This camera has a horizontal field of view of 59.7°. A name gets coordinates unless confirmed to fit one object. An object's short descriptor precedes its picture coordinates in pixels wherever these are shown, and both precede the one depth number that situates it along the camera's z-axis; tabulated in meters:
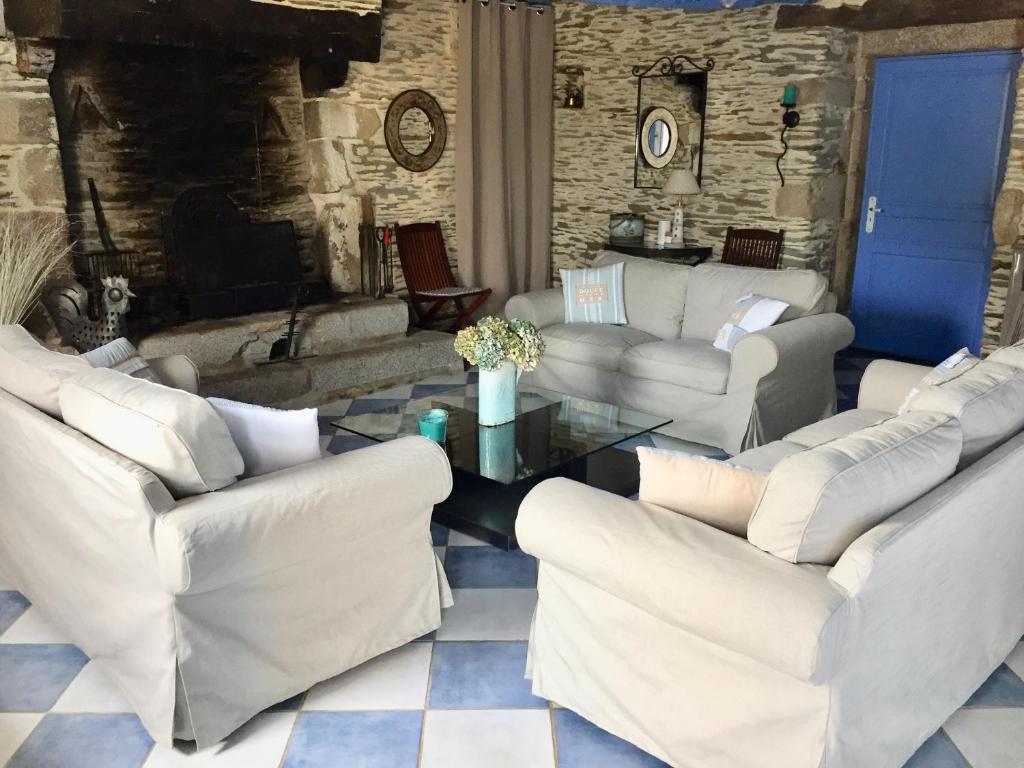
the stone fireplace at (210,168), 4.47
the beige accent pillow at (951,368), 2.96
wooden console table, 6.51
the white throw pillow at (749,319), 4.42
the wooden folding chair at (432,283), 6.39
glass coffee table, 3.35
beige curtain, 6.60
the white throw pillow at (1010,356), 2.70
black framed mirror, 6.59
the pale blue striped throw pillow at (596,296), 5.08
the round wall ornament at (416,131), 6.33
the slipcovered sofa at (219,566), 2.15
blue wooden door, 5.67
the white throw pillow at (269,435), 2.45
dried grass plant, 4.04
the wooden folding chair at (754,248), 6.26
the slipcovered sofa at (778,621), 1.82
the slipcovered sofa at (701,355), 4.13
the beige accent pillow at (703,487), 2.12
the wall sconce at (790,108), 5.95
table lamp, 6.37
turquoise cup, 3.46
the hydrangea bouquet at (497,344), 3.53
